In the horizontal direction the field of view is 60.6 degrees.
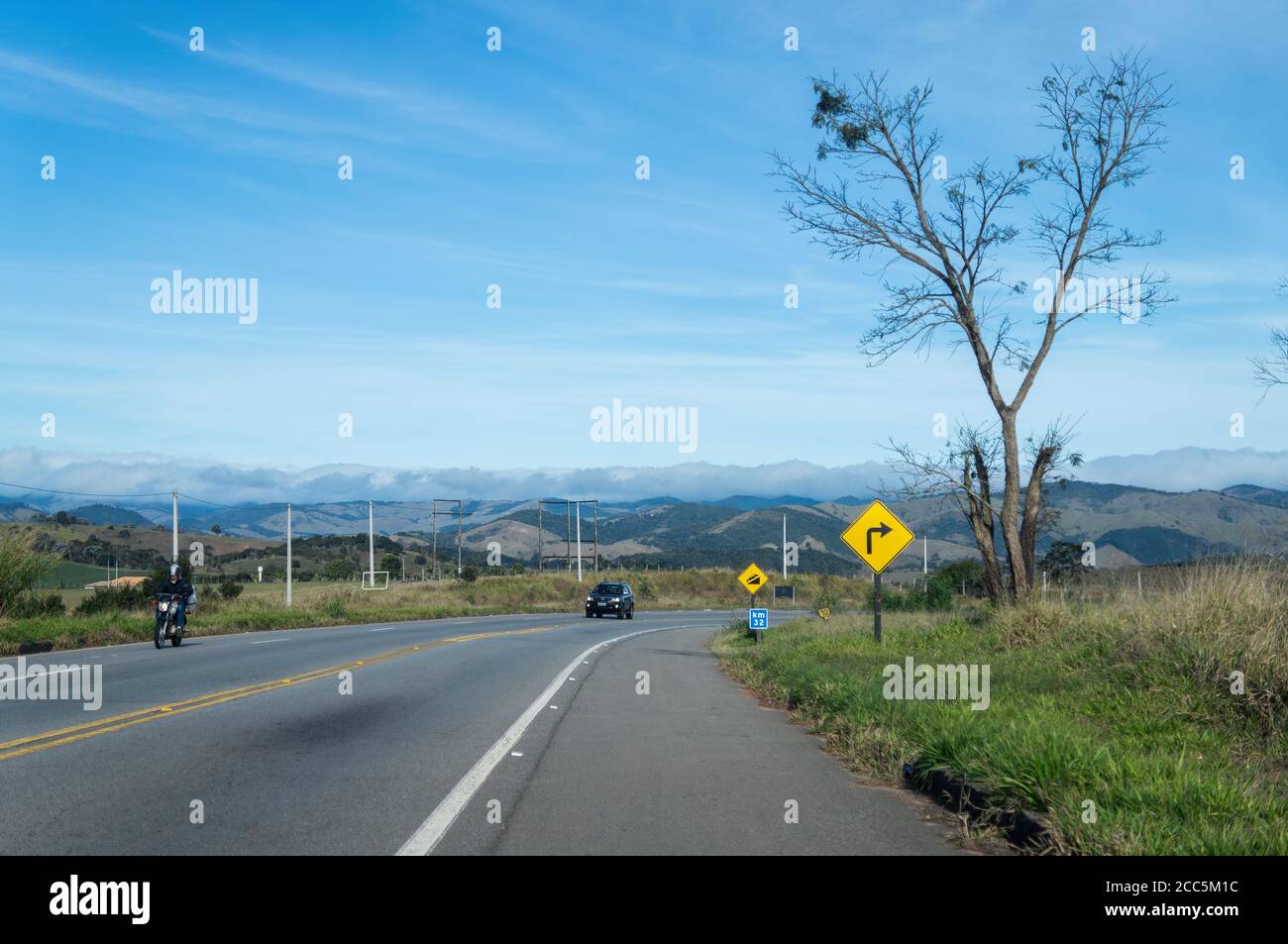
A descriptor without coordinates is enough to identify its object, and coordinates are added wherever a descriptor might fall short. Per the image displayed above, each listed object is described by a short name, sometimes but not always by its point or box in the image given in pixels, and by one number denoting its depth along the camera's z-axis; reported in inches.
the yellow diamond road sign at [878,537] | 794.8
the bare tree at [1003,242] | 980.6
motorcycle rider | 984.3
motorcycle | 966.4
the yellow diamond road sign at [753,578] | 1283.2
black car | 2174.0
